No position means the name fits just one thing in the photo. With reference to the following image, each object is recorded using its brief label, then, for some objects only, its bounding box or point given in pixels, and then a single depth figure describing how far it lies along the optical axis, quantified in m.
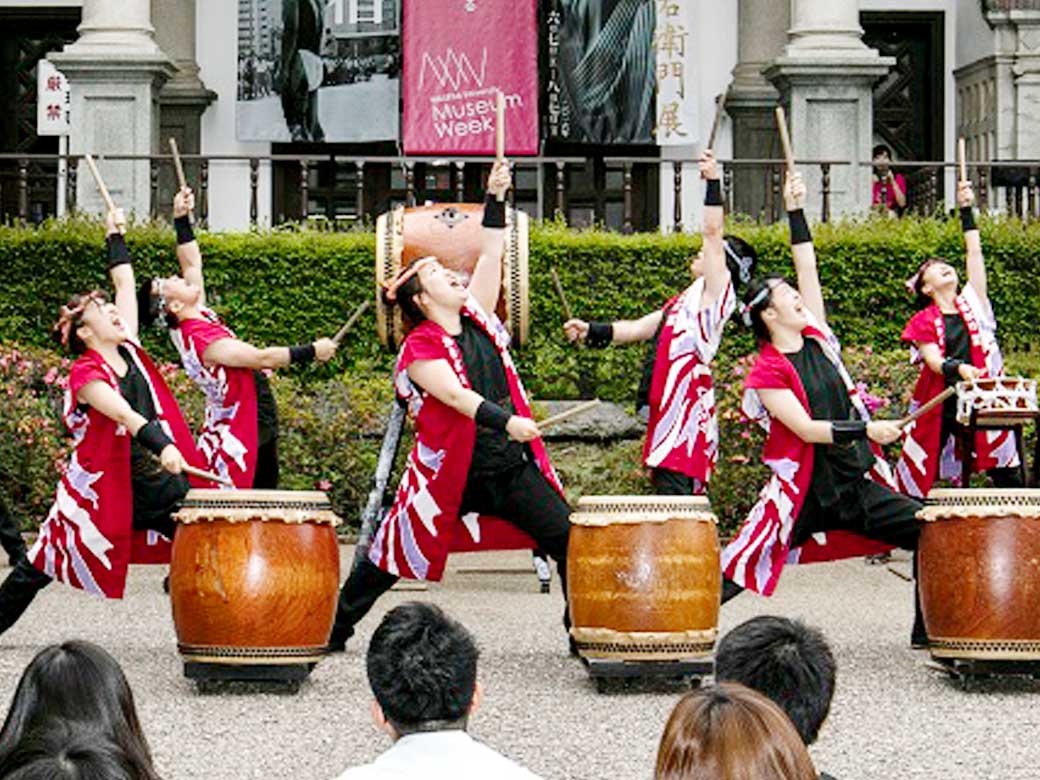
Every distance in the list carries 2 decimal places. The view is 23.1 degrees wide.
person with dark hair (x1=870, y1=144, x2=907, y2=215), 18.59
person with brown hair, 4.35
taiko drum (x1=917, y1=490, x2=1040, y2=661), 9.12
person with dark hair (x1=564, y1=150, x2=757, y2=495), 10.96
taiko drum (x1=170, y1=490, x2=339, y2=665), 9.03
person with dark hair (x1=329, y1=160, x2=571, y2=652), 9.58
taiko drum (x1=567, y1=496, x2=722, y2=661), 9.12
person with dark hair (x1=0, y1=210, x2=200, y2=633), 9.82
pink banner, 19.67
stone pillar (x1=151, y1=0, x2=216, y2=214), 19.94
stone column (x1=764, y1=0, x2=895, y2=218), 18.14
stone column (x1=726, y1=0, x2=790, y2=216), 19.69
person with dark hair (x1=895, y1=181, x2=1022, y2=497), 12.52
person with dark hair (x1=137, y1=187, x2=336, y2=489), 11.30
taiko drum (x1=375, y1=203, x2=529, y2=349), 11.53
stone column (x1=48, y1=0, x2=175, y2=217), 18.09
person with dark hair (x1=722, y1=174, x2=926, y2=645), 9.70
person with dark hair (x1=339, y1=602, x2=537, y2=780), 5.23
